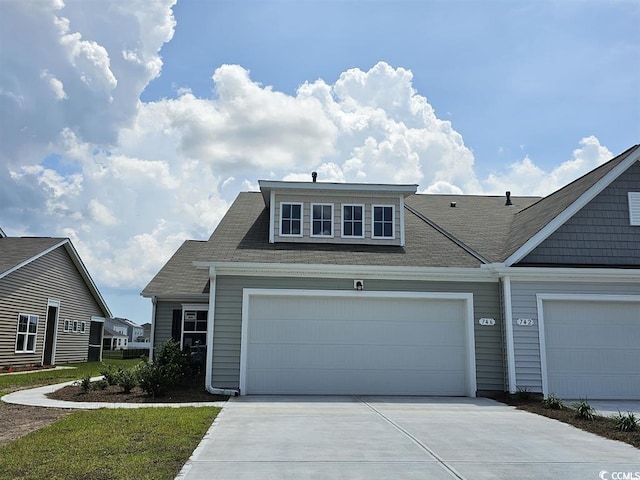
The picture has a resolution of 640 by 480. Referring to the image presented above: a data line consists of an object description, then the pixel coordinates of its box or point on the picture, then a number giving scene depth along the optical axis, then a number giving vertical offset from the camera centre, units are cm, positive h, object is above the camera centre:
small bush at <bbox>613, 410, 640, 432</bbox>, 845 -130
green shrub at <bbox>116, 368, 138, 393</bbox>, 1205 -100
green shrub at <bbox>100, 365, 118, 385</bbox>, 1279 -95
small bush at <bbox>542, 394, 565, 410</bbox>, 1095 -129
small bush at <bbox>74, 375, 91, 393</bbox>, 1217 -112
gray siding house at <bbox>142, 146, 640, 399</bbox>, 1274 +54
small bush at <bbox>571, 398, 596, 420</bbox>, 962 -128
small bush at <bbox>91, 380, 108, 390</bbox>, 1272 -118
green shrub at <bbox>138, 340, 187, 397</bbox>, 1162 -79
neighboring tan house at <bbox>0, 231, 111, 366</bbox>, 1983 +125
